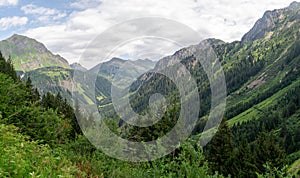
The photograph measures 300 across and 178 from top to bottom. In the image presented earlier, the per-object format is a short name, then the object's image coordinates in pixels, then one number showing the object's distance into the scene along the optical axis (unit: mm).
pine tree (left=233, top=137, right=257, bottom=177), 59656
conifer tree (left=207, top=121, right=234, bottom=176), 59188
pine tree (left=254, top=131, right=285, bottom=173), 59062
